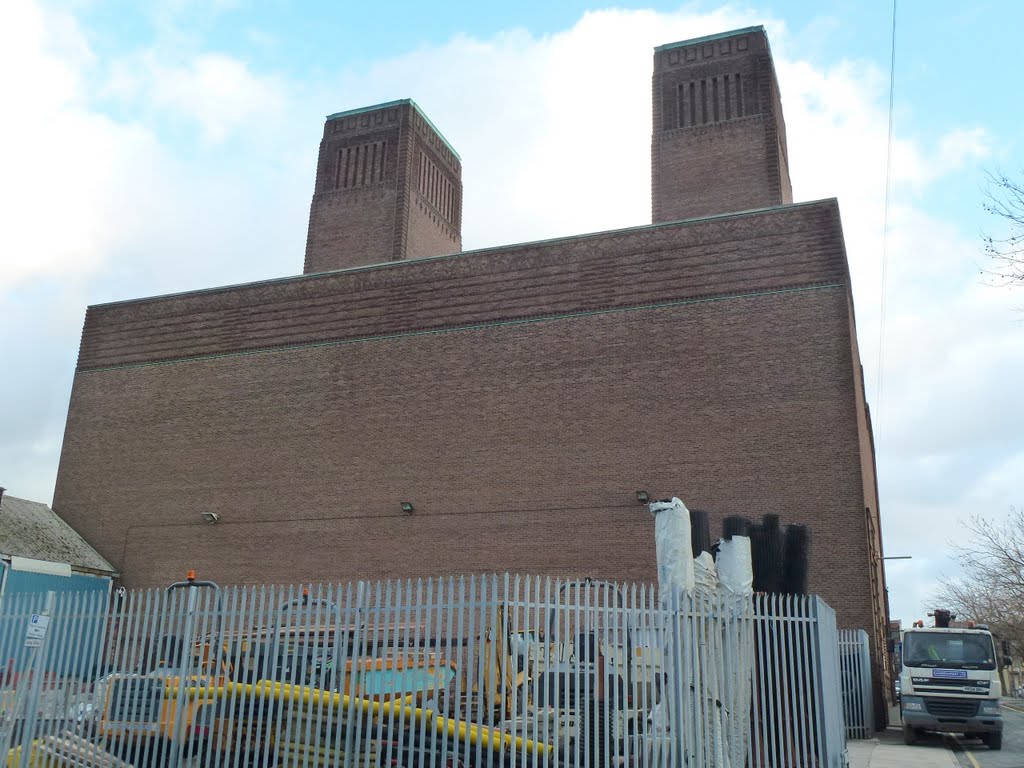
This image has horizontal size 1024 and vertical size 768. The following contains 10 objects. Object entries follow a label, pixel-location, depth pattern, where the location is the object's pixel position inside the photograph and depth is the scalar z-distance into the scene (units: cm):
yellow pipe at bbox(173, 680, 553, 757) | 865
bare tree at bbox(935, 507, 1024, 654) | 3916
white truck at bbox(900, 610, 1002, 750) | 1867
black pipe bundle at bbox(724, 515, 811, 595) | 1402
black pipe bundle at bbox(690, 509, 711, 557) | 1434
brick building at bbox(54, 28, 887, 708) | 2295
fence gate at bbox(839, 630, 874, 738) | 1912
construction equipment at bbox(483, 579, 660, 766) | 861
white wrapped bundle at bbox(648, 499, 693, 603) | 1158
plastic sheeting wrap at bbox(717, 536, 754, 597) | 1259
